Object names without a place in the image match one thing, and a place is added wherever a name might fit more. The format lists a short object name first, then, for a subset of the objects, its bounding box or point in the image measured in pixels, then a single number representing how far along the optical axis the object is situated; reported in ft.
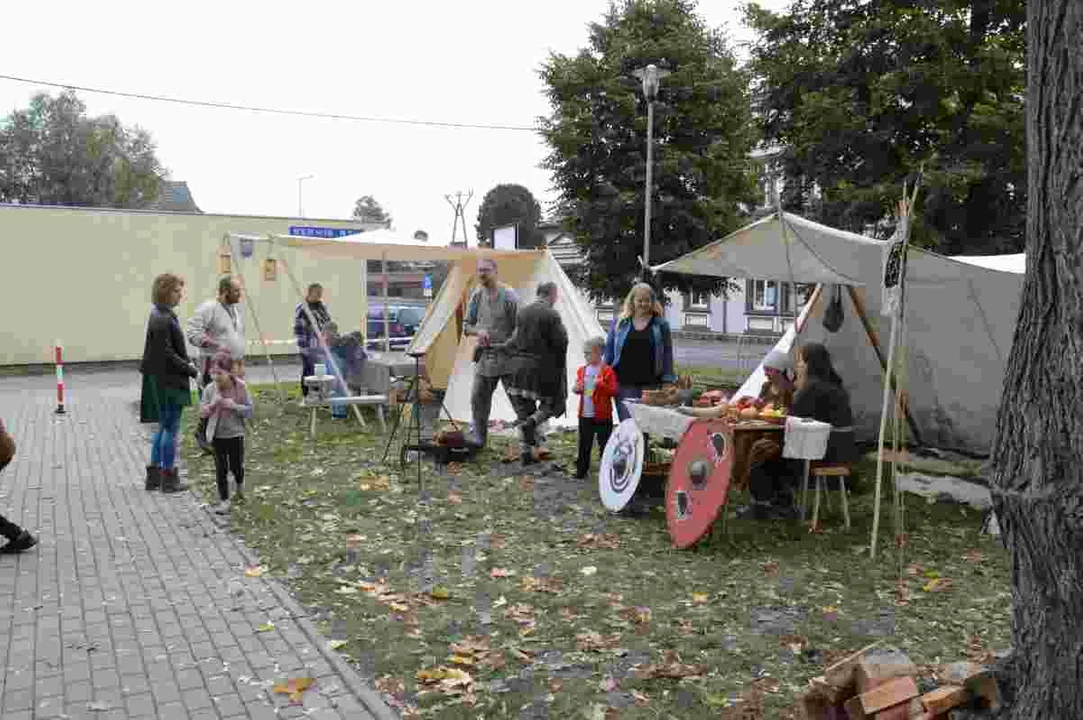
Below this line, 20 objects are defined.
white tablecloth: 23.25
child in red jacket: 27.48
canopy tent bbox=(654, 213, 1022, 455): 24.95
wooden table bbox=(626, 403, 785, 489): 22.36
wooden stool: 22.80
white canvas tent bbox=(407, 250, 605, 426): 37.78
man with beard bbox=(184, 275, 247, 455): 30.04
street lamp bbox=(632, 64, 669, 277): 44.93
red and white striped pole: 44.94
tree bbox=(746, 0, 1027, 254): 51.11
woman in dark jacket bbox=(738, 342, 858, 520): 23.18
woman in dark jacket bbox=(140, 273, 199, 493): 25.86
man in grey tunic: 31.30
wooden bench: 37.11
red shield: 20.54
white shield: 24.29
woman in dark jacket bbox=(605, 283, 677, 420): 27.12
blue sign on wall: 82.64
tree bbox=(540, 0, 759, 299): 65.16
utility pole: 147.23
